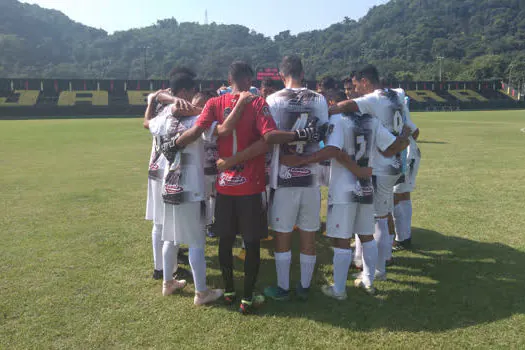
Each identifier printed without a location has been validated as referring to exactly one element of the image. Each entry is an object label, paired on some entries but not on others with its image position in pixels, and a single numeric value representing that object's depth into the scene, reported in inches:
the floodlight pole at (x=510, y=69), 3544.0
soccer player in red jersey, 145.7
